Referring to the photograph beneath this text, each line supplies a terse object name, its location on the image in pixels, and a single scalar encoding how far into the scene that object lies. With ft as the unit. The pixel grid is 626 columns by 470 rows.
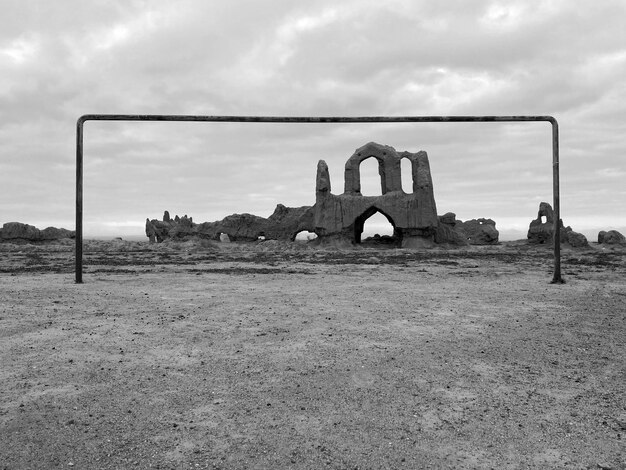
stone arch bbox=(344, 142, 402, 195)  124.26
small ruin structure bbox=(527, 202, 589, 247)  128.77
